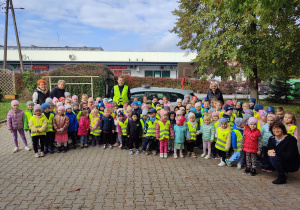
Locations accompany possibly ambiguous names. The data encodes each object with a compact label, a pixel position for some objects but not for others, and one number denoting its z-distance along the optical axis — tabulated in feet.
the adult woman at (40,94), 22.40
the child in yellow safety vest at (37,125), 19.36
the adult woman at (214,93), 24.99
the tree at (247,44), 27.93
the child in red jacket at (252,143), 16.43
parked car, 28.22
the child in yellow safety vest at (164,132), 20.02
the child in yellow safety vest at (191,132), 20.26
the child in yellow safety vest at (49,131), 20.36
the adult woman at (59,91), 24.00
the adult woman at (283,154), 15.06
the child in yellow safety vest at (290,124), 17.03
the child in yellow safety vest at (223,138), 18.12
